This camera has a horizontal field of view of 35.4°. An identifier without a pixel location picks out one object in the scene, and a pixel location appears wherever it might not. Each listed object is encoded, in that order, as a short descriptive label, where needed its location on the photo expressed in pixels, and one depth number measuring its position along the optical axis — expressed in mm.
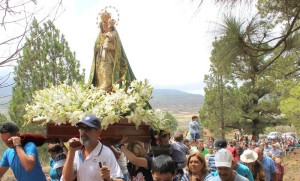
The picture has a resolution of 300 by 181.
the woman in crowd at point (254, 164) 7184
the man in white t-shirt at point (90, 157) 4023
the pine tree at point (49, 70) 21859
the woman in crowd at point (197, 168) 5402
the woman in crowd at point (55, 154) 6012
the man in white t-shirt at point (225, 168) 4809
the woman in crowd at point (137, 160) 5621
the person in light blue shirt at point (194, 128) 13941
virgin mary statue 8109
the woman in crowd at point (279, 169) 10852
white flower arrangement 5102
